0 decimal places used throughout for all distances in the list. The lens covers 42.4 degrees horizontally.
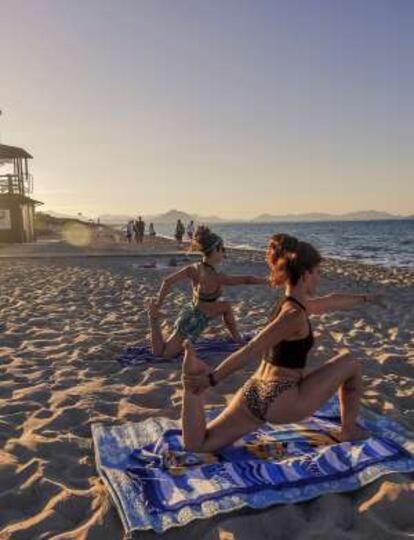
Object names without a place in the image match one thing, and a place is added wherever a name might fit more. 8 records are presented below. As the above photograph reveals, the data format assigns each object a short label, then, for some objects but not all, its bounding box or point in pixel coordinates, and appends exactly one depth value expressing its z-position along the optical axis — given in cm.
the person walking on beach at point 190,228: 3850
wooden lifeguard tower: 3453
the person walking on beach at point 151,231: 4659
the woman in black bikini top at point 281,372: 351
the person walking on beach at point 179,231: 3750
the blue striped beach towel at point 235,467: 330
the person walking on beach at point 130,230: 4275
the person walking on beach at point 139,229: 4094
